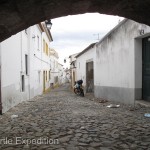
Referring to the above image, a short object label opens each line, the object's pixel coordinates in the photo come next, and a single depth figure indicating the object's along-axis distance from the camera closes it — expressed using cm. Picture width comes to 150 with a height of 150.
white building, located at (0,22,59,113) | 908
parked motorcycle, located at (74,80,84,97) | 1774
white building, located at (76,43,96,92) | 1872
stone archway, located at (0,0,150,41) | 391
